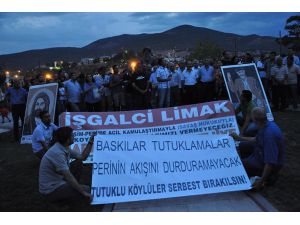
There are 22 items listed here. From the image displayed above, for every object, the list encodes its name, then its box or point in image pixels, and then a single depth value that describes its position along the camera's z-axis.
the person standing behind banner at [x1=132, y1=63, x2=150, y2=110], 7.96
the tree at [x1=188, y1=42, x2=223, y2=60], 54.68
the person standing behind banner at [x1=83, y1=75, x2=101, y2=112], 7.82
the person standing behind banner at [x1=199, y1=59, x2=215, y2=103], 8.92
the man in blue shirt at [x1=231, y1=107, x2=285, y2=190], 3.54
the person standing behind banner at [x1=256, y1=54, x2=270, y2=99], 9.16
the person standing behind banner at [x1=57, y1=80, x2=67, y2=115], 7.82
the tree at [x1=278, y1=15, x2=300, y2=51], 31.75
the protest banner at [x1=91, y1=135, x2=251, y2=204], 3.49
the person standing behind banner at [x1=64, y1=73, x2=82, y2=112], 7.61
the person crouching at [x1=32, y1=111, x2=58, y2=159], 4.67
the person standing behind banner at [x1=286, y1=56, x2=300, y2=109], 8.35
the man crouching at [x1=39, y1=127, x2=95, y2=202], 3.35
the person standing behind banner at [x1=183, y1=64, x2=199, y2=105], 9.29
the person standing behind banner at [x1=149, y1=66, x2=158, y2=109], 8.87
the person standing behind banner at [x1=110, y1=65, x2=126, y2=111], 8.83
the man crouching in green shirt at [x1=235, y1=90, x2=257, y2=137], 4.33
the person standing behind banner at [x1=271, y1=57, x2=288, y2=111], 8.35
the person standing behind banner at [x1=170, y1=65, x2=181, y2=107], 9.58
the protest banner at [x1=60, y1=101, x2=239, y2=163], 4.75
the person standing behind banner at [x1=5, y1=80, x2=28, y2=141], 7.37
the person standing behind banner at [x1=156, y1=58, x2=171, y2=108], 8.74
